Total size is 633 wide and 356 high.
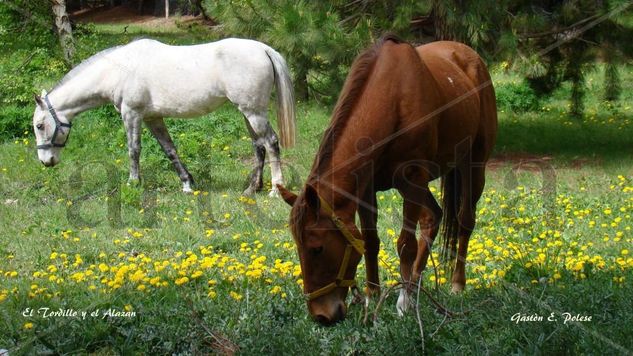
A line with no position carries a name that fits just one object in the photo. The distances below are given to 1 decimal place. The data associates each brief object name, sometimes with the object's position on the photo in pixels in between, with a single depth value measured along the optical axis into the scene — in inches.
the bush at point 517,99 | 596.7
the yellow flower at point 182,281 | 209.0
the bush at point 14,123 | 535.5
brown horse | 168.7
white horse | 383.6
